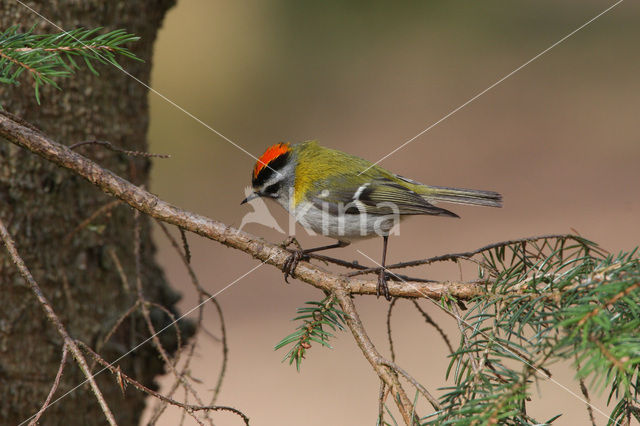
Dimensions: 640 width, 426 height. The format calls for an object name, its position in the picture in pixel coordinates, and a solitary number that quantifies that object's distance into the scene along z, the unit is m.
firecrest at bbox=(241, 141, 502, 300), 2.66
